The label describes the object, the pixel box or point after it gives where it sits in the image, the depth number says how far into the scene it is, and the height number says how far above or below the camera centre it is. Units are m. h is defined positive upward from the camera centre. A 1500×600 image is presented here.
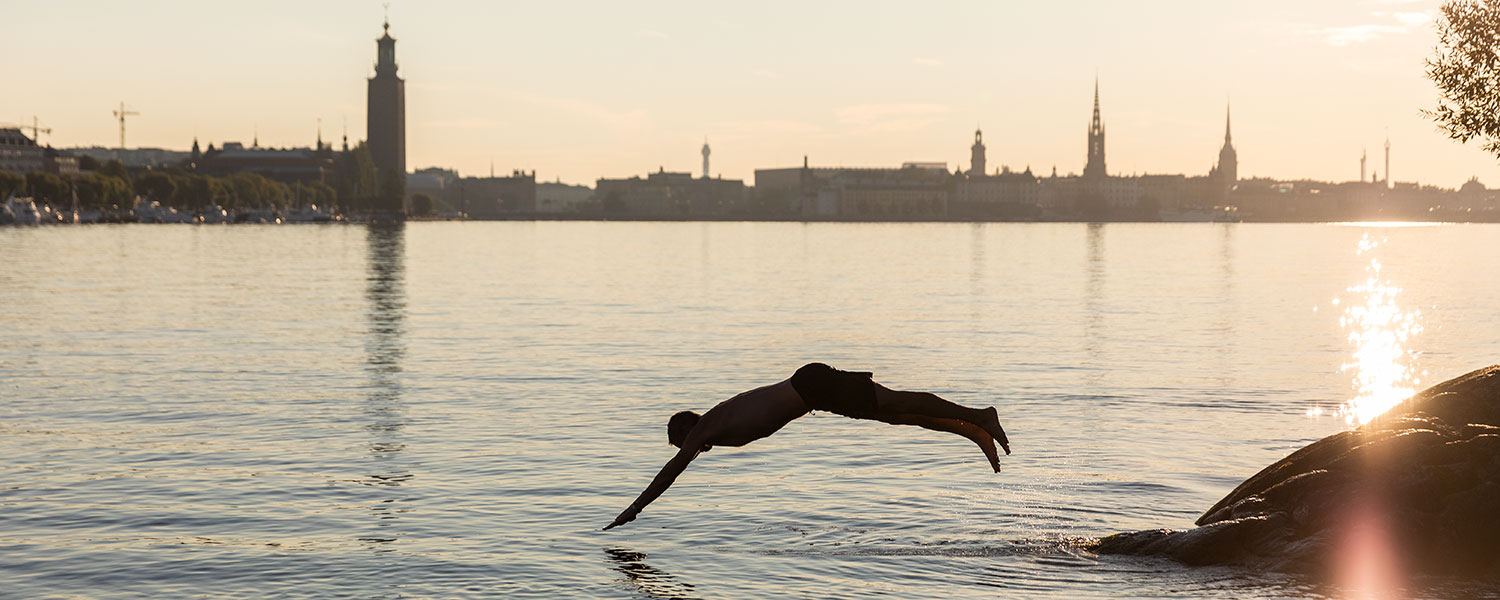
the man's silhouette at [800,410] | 12.56 -1.50
